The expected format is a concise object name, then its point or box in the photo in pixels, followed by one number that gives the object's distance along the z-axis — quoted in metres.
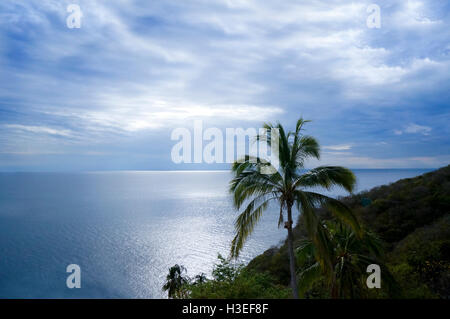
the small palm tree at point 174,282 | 25.00
